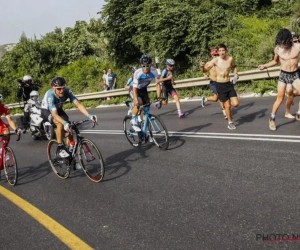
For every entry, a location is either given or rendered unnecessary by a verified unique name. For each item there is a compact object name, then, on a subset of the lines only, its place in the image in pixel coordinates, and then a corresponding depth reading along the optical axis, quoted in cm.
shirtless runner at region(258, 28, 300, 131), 771
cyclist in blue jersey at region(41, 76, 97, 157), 661
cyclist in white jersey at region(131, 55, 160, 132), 804
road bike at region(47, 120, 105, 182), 638
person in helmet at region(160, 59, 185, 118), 1189
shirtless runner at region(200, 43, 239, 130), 894
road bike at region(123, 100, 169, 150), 799
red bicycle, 708
